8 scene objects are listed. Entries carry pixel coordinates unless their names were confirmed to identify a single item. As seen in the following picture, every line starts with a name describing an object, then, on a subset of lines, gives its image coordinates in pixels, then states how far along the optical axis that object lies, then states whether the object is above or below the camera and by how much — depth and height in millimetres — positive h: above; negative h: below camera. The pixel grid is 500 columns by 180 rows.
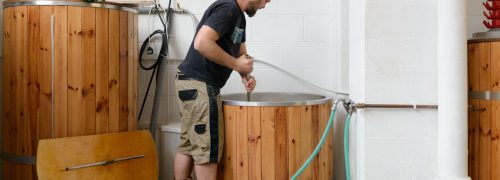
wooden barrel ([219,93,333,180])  1914 -242
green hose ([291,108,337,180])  1902 -299
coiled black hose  2584 +243
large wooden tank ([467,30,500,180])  1818 -89
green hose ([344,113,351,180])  1959 -290
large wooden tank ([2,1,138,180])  1984 +77
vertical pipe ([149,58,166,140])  2570 -39
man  1872 +61
